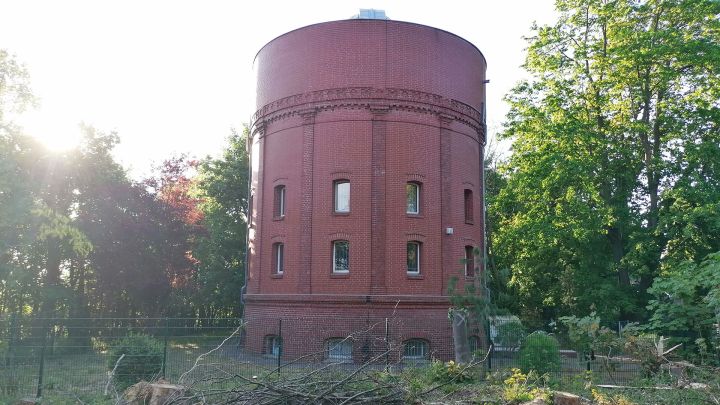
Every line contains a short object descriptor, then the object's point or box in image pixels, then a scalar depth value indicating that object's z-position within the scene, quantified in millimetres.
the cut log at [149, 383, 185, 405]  9500
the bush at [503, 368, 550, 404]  9617
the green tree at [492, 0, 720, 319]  21000
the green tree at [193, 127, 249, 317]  30781
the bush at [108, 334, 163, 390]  12609
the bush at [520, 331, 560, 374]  14734
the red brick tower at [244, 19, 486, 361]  19406
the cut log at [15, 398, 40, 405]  10867
